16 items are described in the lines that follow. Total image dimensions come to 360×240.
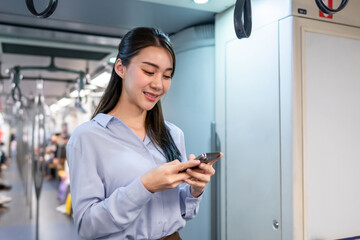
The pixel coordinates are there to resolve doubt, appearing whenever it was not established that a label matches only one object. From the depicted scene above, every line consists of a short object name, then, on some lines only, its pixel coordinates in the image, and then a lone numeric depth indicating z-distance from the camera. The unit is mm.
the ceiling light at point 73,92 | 5798
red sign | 1855
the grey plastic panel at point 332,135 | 1795
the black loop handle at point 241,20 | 1518
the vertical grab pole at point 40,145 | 4871
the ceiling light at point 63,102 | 7543
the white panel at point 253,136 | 1889
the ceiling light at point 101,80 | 4320
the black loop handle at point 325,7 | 1453
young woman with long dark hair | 1091
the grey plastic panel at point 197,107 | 2561
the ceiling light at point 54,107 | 10388
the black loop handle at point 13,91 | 3961
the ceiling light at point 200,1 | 2141
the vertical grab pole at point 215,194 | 2430
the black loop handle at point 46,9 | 1342
